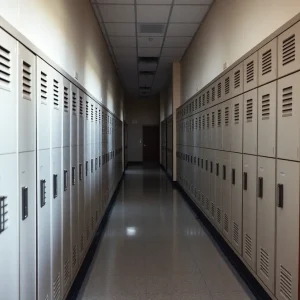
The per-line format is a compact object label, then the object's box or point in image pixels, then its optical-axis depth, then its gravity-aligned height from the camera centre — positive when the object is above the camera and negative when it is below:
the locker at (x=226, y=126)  4.15 +0.15
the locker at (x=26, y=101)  1.79 +0.20
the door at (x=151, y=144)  20.16 -0.29
